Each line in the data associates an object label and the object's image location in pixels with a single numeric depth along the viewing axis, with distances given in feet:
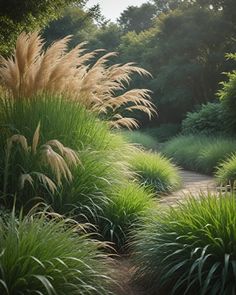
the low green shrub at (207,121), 53.01
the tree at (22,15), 23.85
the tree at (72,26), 87.51
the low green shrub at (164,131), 76.28
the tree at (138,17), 164.14
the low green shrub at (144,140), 58.18
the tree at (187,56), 75.82
